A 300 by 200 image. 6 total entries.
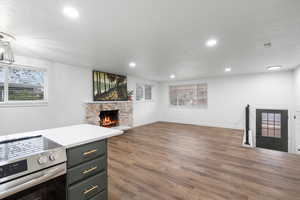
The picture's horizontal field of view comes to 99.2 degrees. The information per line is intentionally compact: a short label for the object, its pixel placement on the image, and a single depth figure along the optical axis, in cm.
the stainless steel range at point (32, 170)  82
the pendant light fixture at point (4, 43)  172
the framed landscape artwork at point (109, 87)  459
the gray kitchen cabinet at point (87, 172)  114
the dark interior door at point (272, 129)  479
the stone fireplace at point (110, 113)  432
